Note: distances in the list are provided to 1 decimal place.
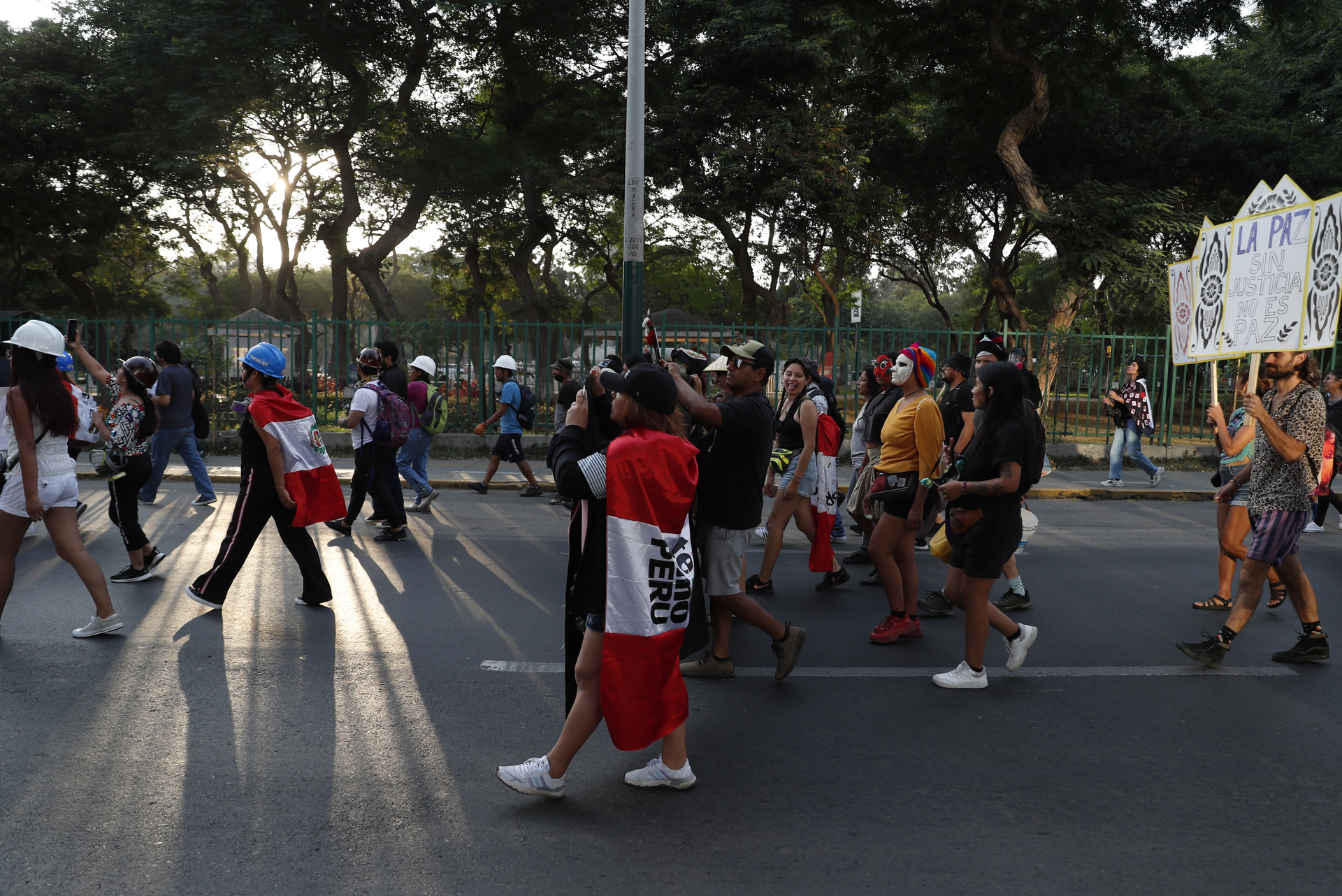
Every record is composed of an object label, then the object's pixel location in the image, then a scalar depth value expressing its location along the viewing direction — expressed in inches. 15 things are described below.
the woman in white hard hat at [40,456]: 195.2
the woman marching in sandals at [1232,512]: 244.7
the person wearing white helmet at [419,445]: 381.7
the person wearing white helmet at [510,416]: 426.6
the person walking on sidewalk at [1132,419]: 506.9
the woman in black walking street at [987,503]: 186.7
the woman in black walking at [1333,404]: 360.5
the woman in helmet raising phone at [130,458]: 256.1
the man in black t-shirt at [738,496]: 185.8
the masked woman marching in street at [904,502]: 225.5
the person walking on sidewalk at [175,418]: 362.9
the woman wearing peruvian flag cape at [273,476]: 227.3
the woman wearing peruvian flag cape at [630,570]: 132.7
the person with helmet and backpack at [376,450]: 323.9
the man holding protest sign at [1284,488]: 205.3
